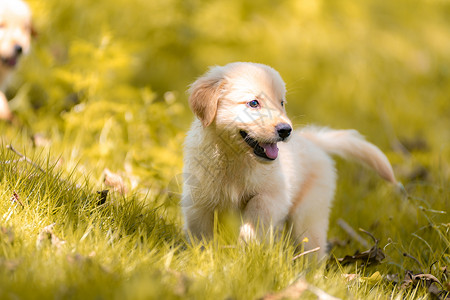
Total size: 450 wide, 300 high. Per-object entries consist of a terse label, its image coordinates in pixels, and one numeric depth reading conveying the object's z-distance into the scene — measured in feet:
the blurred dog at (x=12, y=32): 30.45
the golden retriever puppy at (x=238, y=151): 17.54
